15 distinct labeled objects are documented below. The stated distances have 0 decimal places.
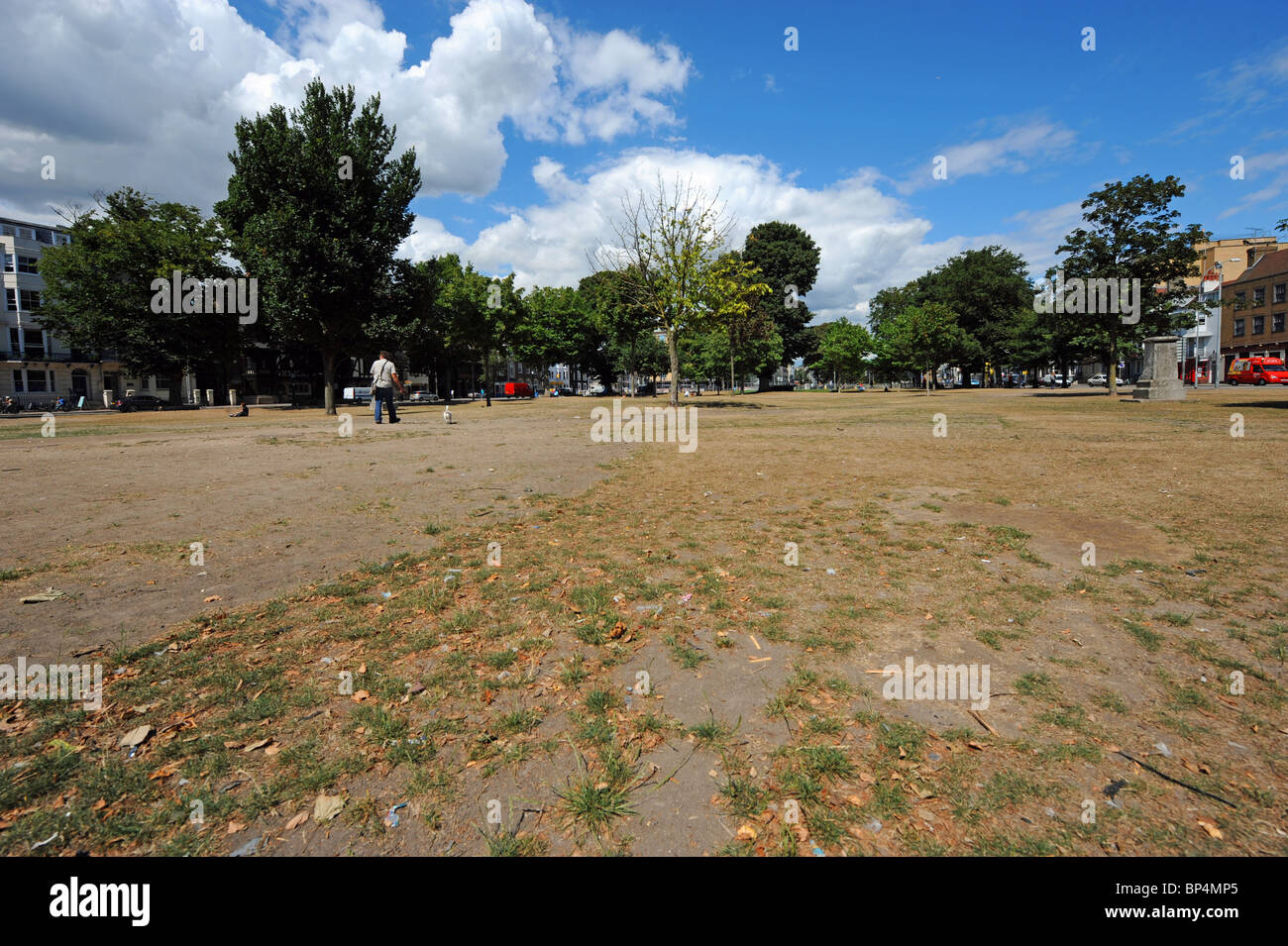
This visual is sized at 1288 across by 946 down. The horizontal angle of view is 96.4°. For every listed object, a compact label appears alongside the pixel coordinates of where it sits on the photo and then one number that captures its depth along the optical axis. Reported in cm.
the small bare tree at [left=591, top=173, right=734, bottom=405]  3134
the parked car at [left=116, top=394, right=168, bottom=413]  5494
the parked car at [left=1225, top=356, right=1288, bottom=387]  4943
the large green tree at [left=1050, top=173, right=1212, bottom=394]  3331
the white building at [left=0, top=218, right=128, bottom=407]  6412
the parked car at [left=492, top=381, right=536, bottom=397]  8669
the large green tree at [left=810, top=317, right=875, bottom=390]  8694
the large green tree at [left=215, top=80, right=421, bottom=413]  3184
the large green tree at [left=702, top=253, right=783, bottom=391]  3133
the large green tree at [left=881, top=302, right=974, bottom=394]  6431
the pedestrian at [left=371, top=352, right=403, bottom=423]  2086
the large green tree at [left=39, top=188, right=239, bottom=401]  4441
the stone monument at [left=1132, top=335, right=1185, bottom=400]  3088
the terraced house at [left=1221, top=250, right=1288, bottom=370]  6350
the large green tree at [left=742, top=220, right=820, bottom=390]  7175
